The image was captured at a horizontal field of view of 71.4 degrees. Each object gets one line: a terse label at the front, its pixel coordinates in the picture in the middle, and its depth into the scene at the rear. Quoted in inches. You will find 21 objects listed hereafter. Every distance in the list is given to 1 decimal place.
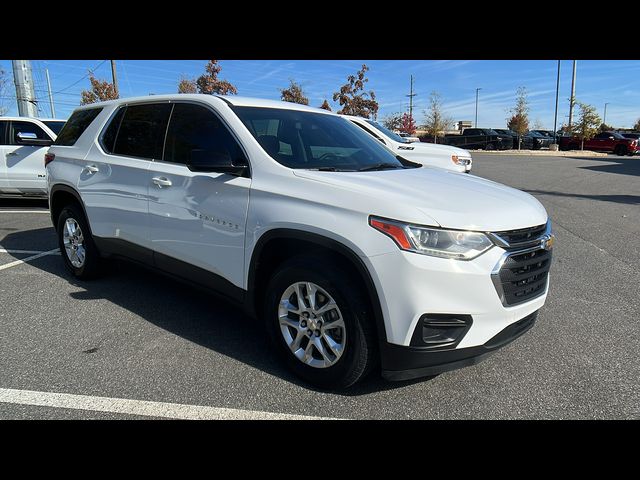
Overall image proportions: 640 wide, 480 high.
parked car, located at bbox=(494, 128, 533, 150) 1540.4
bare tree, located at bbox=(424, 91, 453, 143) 1951.3
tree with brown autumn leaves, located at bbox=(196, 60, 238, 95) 1087.6
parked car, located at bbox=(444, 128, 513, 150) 1507.1
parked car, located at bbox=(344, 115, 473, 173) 389.7
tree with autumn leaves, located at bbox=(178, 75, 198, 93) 1209.6
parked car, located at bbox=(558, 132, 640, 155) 1269.7
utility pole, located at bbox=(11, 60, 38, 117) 832.9
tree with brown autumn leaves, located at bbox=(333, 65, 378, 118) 1327.5
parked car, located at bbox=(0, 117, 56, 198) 346.3
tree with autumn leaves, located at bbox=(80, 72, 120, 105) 1133.1
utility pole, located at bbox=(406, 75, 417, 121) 2129.9
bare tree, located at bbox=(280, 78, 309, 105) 1254.3
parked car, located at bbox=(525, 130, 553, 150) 1560.0
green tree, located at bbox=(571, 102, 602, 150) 1460.6
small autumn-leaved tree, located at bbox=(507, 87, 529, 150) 1685.5
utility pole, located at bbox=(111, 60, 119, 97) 829.3
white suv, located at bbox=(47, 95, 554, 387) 95.2
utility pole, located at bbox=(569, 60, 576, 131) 1499.3
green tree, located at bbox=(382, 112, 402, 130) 2188.7
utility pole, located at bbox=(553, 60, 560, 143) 1526.6
